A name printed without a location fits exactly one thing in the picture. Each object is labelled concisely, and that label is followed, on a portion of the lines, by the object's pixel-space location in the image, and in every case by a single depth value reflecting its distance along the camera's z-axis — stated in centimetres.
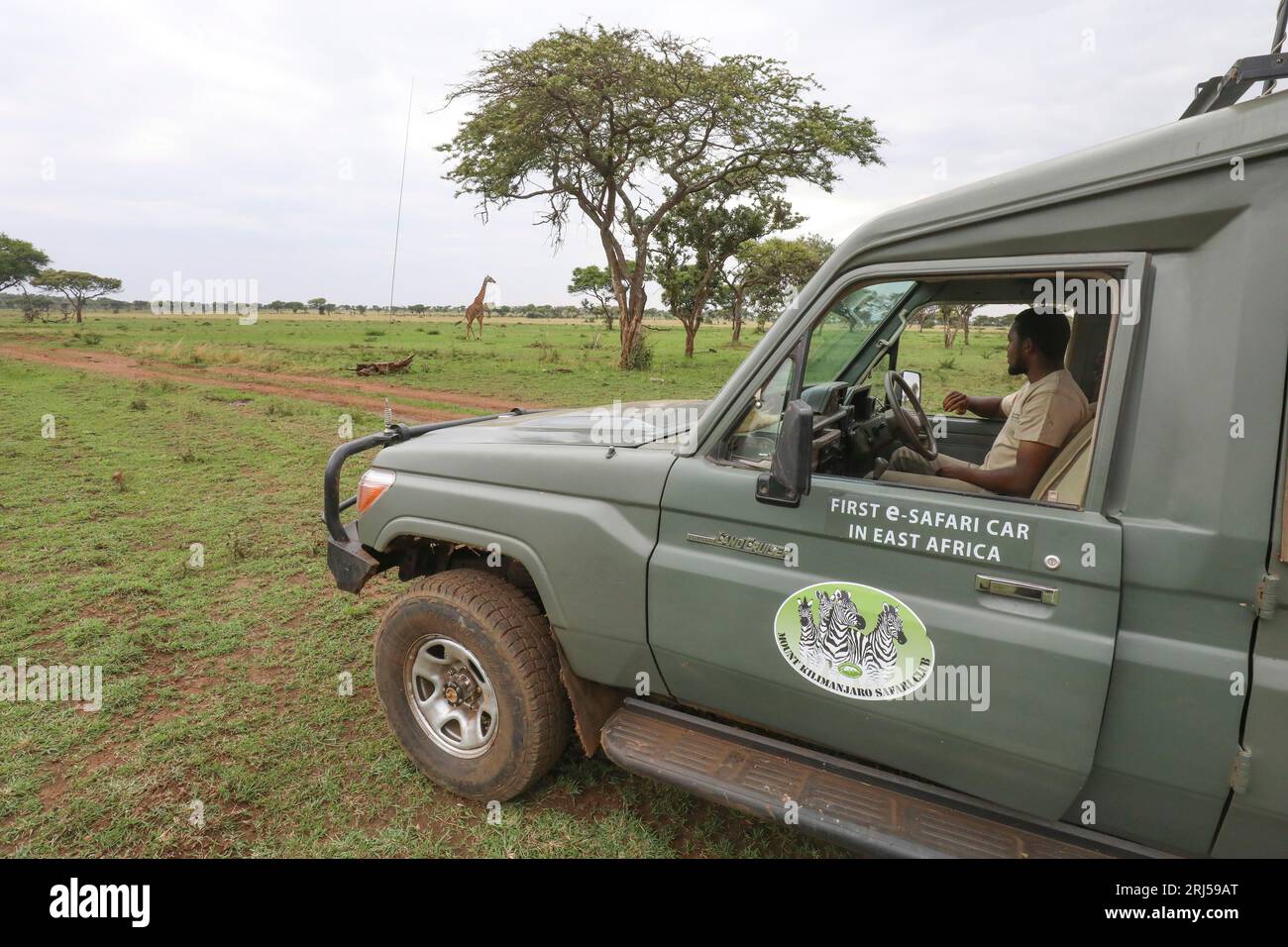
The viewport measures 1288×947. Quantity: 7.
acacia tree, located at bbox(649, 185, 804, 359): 2556
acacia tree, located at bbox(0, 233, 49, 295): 4231
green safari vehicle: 159
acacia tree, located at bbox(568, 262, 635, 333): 4104
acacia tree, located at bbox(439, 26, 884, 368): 1759
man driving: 237
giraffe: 2928
